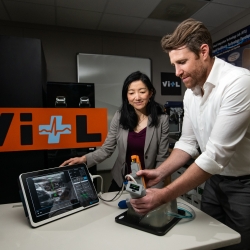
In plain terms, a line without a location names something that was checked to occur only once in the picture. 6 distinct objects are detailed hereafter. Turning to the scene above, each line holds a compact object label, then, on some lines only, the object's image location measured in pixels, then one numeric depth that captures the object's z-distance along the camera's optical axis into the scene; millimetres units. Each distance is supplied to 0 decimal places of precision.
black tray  807
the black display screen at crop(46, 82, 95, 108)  2184
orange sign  1414
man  841
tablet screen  890
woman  1612
